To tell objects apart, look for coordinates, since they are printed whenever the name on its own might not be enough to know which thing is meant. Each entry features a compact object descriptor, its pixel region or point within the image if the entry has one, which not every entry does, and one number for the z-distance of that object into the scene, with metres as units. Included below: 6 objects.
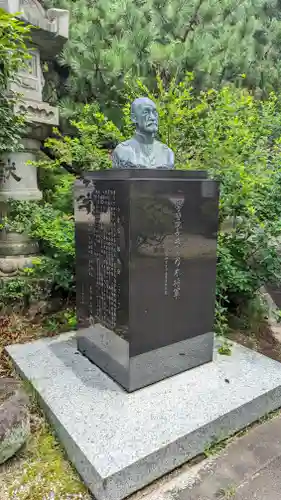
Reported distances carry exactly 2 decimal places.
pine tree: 4.70
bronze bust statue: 2.52
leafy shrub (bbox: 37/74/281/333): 3.40
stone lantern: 3.83
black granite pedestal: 2.26
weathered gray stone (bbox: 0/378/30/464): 1.88
